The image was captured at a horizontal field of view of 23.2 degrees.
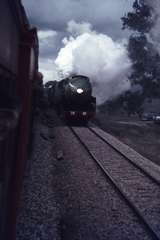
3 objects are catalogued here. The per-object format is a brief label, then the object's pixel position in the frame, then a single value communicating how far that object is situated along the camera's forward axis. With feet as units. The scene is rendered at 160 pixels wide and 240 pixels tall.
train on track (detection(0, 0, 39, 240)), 12.51
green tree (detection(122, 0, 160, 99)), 126.52
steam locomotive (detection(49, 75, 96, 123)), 80.69
